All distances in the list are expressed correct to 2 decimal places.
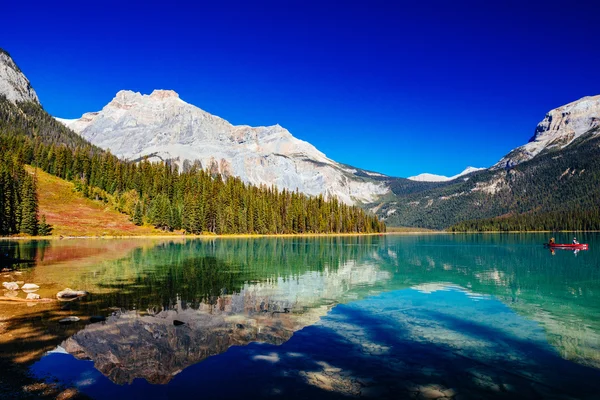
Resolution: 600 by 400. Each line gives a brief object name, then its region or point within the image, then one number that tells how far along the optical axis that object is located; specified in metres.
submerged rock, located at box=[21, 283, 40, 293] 30.67
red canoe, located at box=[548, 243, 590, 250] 95.50
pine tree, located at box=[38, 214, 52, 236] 114.61
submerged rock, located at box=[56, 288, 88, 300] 27.98
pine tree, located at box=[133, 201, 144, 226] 143.89
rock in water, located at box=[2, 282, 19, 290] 31.07
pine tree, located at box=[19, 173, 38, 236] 111.03
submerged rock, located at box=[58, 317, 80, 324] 21.23
